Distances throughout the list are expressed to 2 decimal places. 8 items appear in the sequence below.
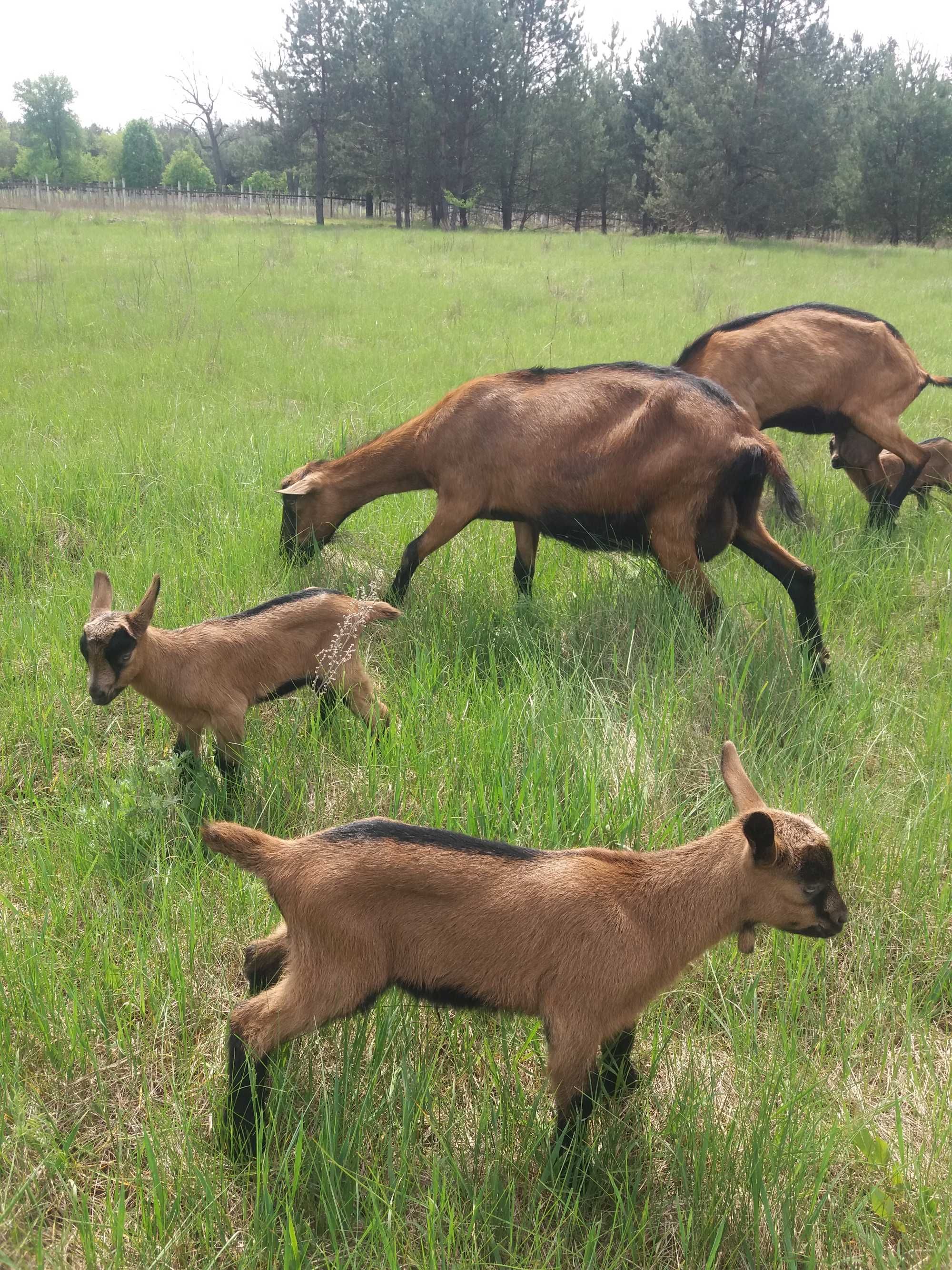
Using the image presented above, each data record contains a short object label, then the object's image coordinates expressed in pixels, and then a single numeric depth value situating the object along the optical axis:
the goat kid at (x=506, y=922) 2.36
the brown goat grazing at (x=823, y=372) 7.08
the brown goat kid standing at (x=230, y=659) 3.69
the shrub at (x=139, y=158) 79.88
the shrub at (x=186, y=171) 73.81
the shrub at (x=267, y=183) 64.38
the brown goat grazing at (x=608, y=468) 5.10
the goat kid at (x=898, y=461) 7.53
